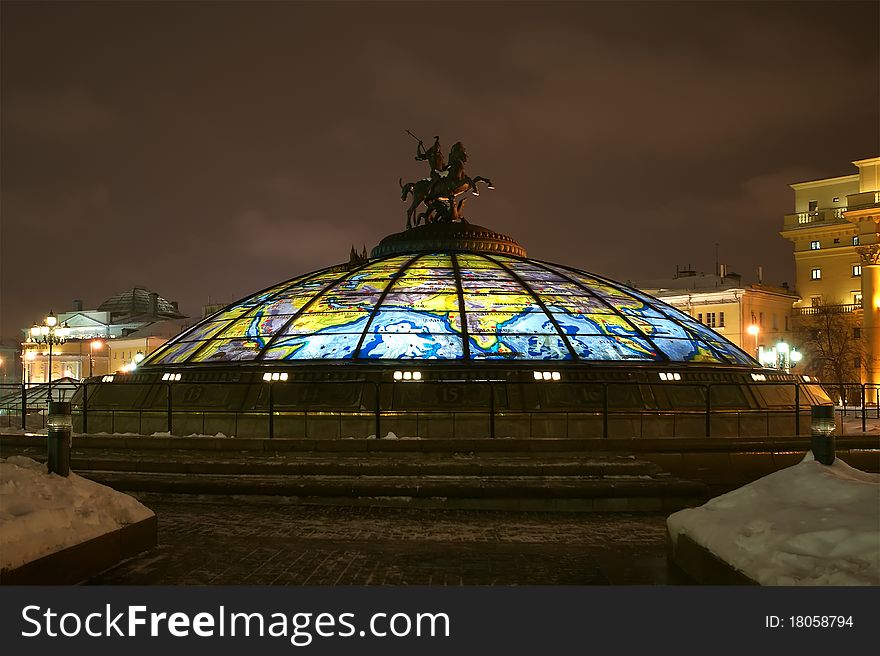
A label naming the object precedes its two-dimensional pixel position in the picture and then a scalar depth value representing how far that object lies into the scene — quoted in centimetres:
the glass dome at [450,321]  1538
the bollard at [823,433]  643
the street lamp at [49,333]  2789
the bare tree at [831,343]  4765
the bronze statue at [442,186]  2175
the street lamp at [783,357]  3600
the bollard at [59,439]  699
